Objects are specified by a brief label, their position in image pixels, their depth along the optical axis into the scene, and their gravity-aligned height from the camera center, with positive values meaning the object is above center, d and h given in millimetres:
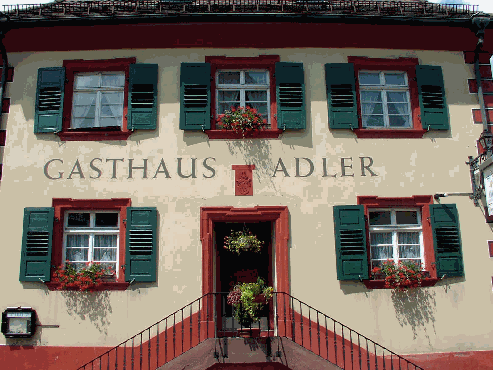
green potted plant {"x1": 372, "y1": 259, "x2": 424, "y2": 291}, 8008 -28
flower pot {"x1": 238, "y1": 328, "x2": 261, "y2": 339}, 8328 -945
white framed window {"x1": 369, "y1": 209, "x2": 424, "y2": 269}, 8492 +613
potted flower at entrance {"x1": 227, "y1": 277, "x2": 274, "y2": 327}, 7613 -365
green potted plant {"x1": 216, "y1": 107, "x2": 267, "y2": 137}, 8492 +2627
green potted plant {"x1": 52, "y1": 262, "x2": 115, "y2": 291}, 7969 +20
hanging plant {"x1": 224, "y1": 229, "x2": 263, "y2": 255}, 8245 +552
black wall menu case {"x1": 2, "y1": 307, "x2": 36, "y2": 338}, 7941 -685
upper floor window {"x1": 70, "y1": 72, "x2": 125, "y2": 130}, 8969 +3201
